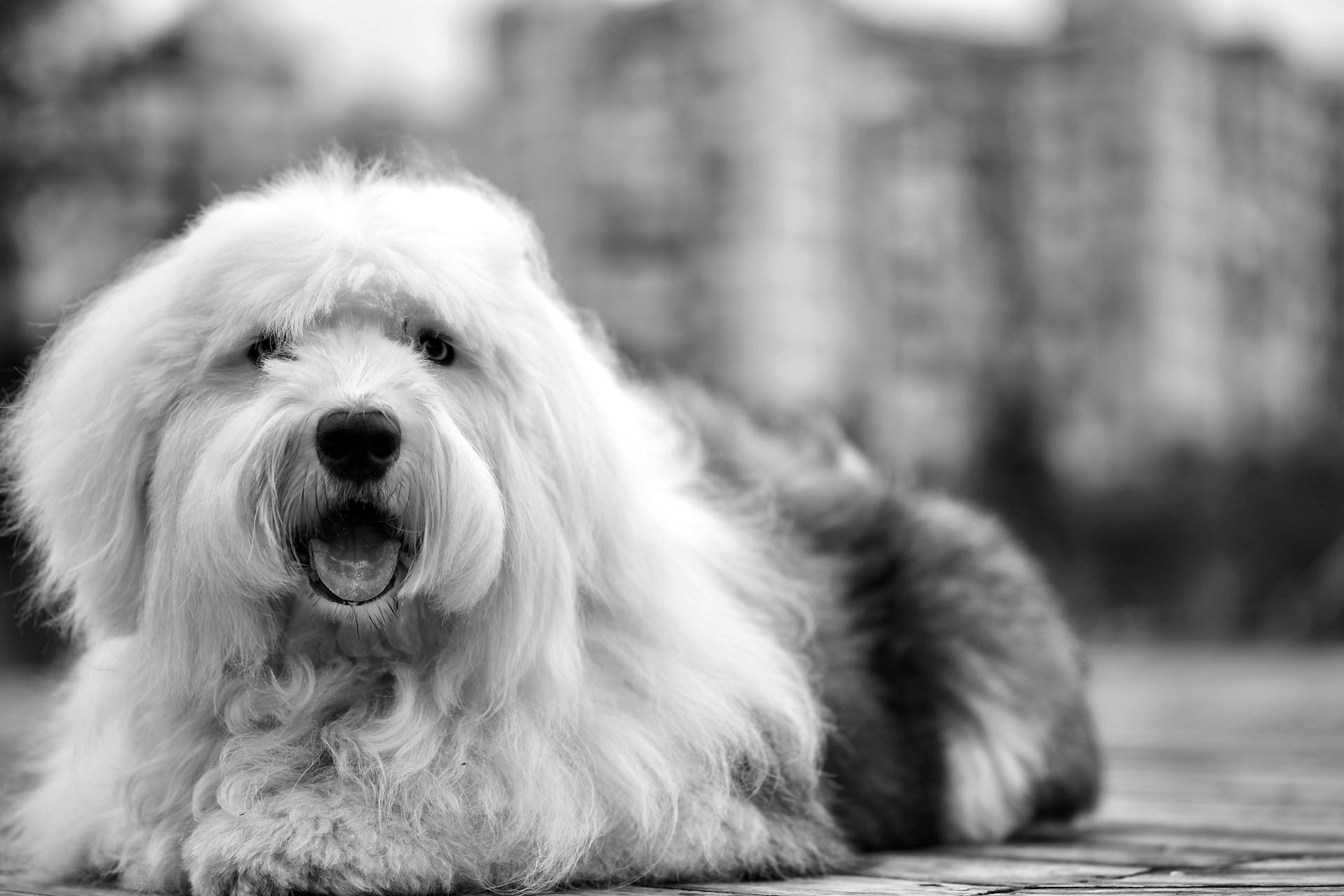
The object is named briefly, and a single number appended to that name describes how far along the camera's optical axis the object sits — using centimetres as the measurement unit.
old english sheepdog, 298
